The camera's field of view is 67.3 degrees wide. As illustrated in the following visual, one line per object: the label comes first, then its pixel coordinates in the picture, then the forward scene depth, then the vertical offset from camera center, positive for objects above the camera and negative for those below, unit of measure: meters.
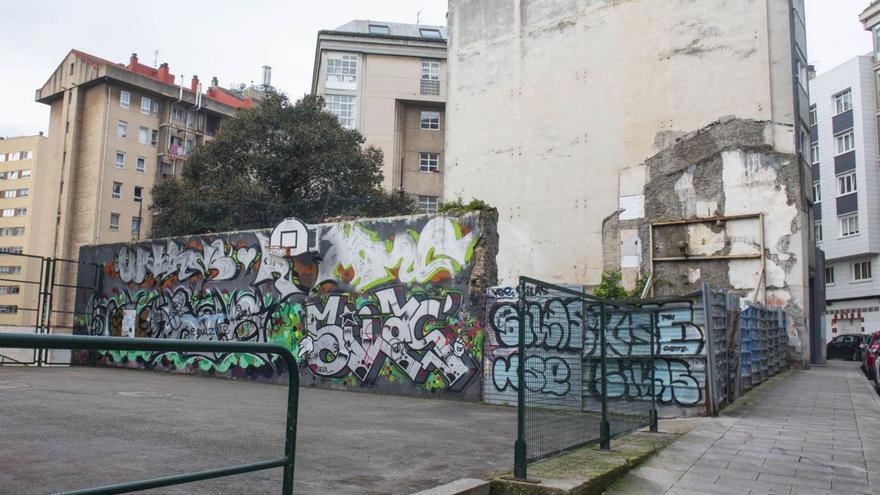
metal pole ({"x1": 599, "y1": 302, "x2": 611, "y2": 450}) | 6.39 -0.60
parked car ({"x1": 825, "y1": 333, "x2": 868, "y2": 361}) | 31.80 -0.54
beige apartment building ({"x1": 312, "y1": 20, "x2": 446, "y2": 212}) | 41.66 +14.45
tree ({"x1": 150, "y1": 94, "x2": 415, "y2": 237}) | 29.44 +7.00
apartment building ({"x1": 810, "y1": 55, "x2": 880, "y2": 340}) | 39.78 +9.06
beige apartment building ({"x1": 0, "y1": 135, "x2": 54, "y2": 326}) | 58.06 +10.79
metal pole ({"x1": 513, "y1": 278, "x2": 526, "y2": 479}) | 4.98 -0.62
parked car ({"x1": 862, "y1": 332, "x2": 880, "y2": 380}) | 15.43 -0.40
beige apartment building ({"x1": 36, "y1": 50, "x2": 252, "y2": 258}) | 51.44 +13.51
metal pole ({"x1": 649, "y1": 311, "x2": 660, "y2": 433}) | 7.94 -1.03
